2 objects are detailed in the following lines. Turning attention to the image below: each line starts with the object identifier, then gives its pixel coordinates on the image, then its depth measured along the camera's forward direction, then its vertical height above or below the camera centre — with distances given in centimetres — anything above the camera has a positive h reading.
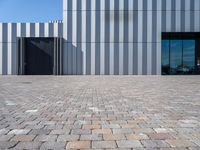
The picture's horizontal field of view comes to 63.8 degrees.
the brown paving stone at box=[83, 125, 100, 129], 278 -93
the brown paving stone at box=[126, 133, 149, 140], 237 -96
